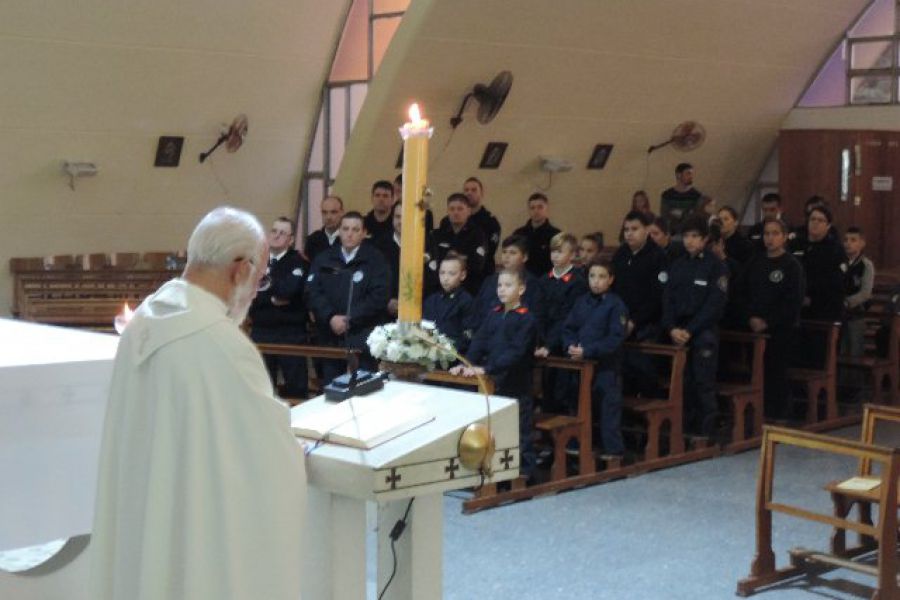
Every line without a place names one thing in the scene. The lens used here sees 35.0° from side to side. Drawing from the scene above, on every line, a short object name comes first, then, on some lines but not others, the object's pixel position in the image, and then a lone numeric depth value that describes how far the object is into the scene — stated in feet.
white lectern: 11.31
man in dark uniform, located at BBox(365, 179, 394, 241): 31.60
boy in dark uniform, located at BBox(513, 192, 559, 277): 33.32
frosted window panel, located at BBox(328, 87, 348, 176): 37.24
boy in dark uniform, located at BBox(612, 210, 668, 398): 28.76
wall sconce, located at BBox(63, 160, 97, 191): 32.76
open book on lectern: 11.53
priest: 10.82
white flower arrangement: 12.04
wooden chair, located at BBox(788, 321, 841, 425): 30.40
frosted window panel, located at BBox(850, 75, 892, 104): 45.70
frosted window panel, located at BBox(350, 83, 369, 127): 36.65
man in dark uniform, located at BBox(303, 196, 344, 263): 30.68
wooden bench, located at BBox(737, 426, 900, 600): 17.67
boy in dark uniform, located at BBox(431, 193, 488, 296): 30.71
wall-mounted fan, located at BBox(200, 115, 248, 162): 34.83
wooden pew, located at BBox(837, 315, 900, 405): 32.14
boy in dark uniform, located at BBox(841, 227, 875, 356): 33.88
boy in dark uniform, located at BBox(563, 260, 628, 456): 25.39
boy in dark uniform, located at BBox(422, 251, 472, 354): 25.44
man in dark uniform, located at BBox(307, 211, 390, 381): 27.20
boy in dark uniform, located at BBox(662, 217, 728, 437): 27.73
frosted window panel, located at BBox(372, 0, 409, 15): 37.10
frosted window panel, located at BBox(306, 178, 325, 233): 38.40
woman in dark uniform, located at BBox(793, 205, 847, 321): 31.83
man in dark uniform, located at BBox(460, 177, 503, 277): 32.09
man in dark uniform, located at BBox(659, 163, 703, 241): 40.91
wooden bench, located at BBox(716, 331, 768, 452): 28.25
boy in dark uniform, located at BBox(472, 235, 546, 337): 25.70
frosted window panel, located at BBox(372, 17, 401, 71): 36.96
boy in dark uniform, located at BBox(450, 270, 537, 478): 23.85
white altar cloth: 12.39
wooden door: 44.04
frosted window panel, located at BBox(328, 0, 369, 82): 36.86
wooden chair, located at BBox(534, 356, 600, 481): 24.57
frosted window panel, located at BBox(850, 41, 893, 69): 45.60
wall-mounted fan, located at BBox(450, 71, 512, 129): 36.04
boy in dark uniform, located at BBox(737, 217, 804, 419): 29.55
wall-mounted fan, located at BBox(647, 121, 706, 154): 42.88
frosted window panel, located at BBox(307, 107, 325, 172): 37.60
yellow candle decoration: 11.60
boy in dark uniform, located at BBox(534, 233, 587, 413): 26.91
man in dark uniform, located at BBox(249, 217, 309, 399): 28.50
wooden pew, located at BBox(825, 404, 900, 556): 19.86
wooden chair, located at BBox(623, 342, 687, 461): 26.43
